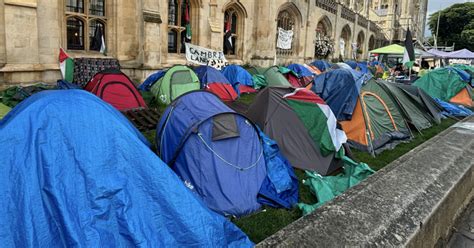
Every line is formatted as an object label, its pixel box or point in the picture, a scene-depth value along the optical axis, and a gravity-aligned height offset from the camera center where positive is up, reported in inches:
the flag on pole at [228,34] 651.5 +78.0
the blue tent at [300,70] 633.6 +13.7
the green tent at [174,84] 392.5 -12.1
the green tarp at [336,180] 185.2 -59.4
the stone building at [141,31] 332.5 +58.5
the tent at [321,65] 765.0 +30.1
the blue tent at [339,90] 283.6 -10.3
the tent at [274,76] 530.3 +0.3
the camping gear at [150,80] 422.3 -10.1
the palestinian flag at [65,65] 373.7 +5.0
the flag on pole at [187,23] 552.8 +82.5
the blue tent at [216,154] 160.4 -39.7
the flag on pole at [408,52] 556.7 +47.6
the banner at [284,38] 808.3 +93.5
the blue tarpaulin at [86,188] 96.7 -36.1
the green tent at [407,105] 320.2 -26.1
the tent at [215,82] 434.0 -9.8
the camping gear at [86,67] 398.5 +3.7
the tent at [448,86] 530.0 -6.9
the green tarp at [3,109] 248.1 -30.8
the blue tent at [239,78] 515.1 -4.2
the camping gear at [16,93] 299.0 -22.6
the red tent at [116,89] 321.1 -17.0
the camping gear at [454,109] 462.2 -38.2
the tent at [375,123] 277.6 -37.7
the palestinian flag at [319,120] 219.9 -27.8
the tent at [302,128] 221.0 -34.1
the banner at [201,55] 539.5 +31.6
